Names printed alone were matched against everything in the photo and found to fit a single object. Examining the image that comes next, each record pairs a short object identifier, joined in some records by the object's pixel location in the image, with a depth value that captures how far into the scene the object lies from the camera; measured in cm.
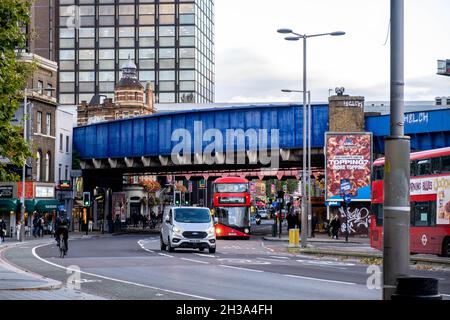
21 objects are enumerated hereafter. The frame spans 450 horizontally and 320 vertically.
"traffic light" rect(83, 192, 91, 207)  6545
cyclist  3194
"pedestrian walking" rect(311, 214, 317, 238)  6074
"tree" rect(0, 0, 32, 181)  1806
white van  3456
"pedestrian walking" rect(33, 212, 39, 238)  6293
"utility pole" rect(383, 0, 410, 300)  902
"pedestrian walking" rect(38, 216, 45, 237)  6316
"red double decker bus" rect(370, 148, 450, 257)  3042
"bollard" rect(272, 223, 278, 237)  6169
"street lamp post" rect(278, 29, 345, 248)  4231
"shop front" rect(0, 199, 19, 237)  6381
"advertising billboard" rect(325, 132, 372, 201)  5872
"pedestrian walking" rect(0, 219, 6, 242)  4869
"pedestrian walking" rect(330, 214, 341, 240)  5706
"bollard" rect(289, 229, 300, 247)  4525
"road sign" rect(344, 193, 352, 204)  5352
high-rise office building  12938
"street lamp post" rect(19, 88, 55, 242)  5191
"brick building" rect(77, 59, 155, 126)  10388
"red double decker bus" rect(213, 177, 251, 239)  5272
